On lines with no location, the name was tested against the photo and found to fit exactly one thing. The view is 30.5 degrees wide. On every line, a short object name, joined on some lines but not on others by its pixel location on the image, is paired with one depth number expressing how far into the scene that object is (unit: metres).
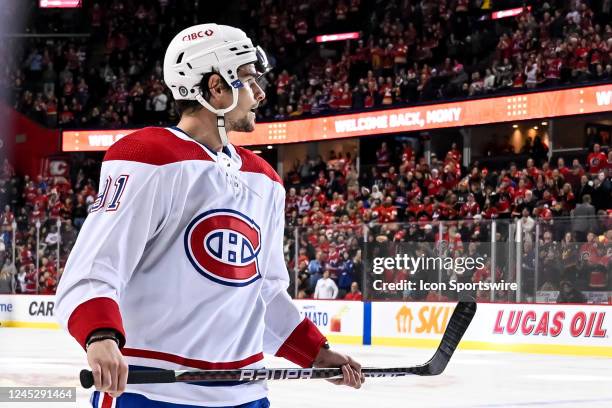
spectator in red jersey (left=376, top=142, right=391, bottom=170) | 23.81
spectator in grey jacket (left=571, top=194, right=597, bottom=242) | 13.11
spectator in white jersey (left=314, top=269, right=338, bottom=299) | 15.95
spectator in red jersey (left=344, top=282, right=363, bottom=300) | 15.73
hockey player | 2.27
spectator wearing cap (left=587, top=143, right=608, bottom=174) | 17.59
